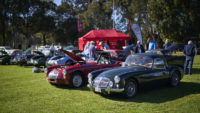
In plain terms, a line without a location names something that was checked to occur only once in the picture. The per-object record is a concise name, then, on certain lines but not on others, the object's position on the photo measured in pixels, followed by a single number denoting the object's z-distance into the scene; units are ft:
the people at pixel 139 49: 38.63
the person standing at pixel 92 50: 36.14
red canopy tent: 77.77
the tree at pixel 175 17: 94.27
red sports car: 25.07
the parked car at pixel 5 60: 60.23
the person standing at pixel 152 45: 45.34
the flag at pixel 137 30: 47.84
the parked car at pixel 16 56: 56.34
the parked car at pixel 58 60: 40.93
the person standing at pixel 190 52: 32.83
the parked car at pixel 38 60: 48.24
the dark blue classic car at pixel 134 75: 19.25
